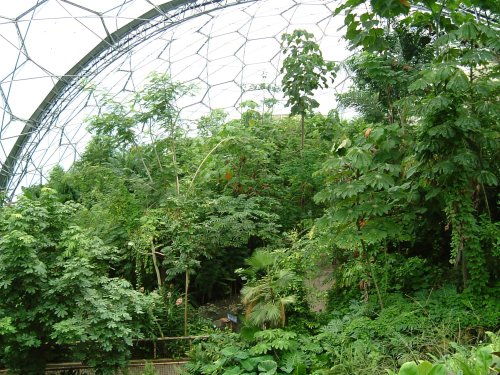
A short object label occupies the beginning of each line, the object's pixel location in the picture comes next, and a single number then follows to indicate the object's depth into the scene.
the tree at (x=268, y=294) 9.00
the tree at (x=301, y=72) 14.06
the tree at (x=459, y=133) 7.46
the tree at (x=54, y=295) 8.43
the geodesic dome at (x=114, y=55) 20.44
